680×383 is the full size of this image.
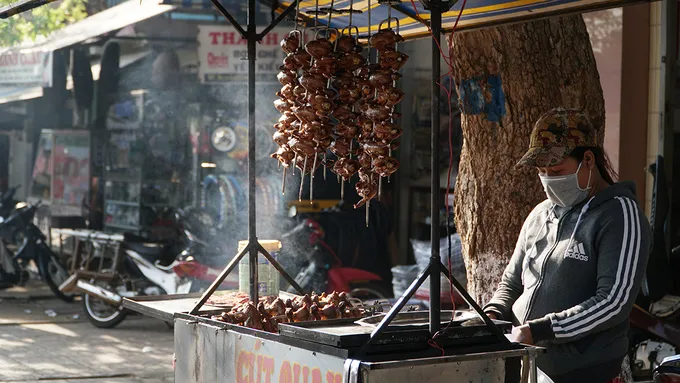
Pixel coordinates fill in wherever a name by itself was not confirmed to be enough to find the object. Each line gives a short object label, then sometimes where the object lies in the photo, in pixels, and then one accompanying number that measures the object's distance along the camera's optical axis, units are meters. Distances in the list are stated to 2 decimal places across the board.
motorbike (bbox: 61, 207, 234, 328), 8.97
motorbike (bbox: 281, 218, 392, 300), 8.36
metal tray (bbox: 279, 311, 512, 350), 2.85
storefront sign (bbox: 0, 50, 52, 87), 12.77
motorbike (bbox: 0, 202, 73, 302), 10.87
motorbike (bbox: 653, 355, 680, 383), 3.98
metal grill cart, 2.83
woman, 3.30
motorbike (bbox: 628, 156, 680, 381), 5.95
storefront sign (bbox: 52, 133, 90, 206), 13.55
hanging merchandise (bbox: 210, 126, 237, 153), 10.77
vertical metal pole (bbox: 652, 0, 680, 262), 7.19
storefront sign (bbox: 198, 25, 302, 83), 9.92
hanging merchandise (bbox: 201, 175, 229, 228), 9.97
